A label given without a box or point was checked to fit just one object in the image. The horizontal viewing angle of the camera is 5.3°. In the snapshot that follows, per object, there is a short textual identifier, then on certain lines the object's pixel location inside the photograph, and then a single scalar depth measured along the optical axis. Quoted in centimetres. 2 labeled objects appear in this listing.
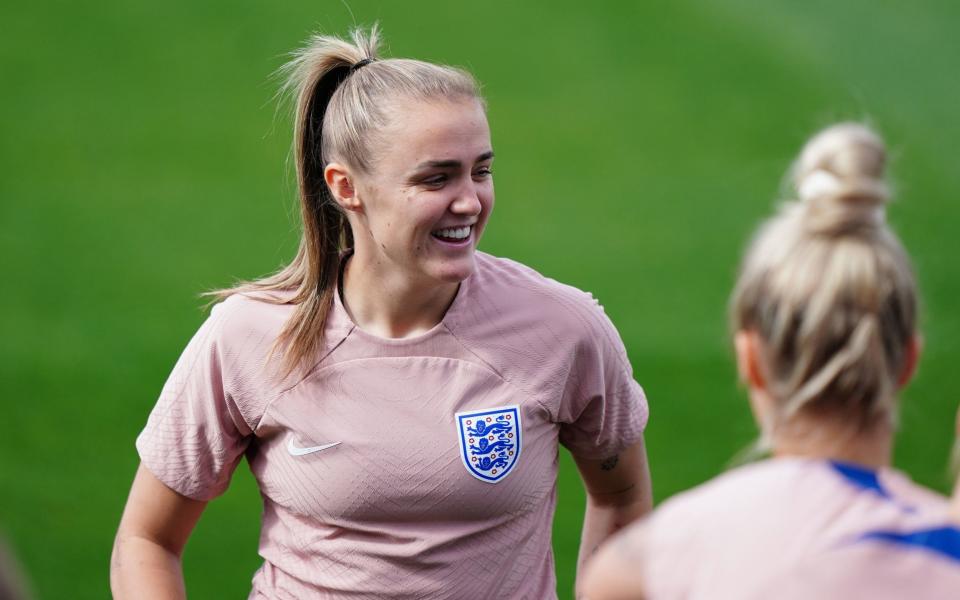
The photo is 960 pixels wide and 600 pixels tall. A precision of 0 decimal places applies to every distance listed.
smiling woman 1091
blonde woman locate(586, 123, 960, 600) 1042
